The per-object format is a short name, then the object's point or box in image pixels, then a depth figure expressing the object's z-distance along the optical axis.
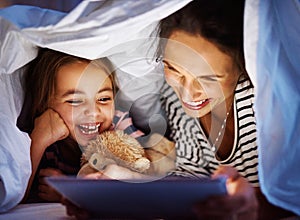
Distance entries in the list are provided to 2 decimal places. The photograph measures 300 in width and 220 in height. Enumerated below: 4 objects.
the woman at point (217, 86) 1.10
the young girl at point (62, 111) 1.25
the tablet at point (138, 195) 0.90
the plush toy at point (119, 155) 1.22
